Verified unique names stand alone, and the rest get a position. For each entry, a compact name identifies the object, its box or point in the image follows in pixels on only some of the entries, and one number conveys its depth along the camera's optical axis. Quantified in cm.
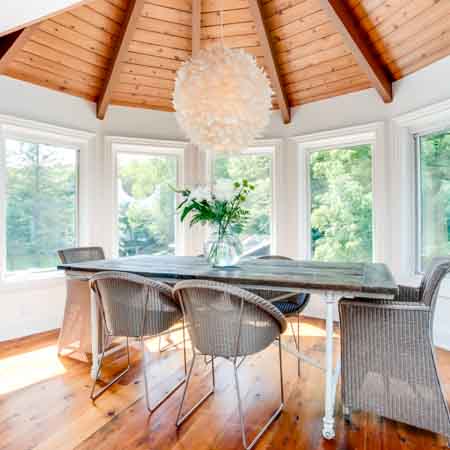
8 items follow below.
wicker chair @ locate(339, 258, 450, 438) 178
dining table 177
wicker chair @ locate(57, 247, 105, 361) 296
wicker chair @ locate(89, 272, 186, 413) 207
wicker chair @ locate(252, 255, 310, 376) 258
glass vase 241
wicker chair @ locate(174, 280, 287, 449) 174
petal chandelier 228
